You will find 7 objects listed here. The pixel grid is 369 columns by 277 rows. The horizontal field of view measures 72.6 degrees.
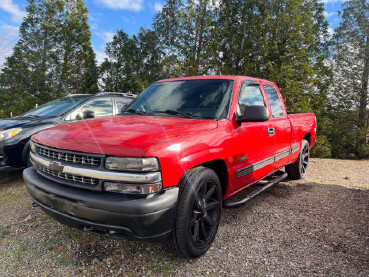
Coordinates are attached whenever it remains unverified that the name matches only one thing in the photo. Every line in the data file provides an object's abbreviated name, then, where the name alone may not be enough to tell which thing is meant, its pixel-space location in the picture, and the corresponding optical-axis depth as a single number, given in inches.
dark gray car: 172.1
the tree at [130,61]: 817.5
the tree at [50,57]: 855.1
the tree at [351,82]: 764.0
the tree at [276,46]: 653.9
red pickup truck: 76.9
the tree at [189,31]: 727.1
